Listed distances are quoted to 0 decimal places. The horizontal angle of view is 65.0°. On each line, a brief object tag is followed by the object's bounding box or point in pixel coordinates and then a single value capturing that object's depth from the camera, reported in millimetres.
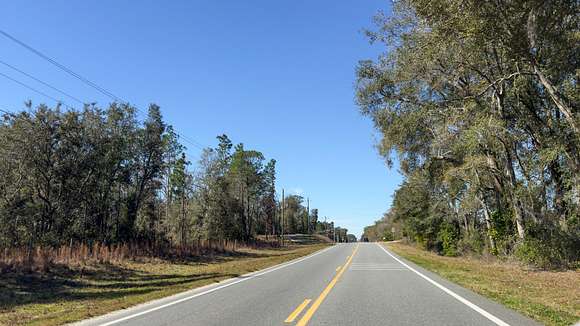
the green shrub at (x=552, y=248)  19938
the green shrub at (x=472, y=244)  31625
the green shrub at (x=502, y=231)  26125
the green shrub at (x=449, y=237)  38875
